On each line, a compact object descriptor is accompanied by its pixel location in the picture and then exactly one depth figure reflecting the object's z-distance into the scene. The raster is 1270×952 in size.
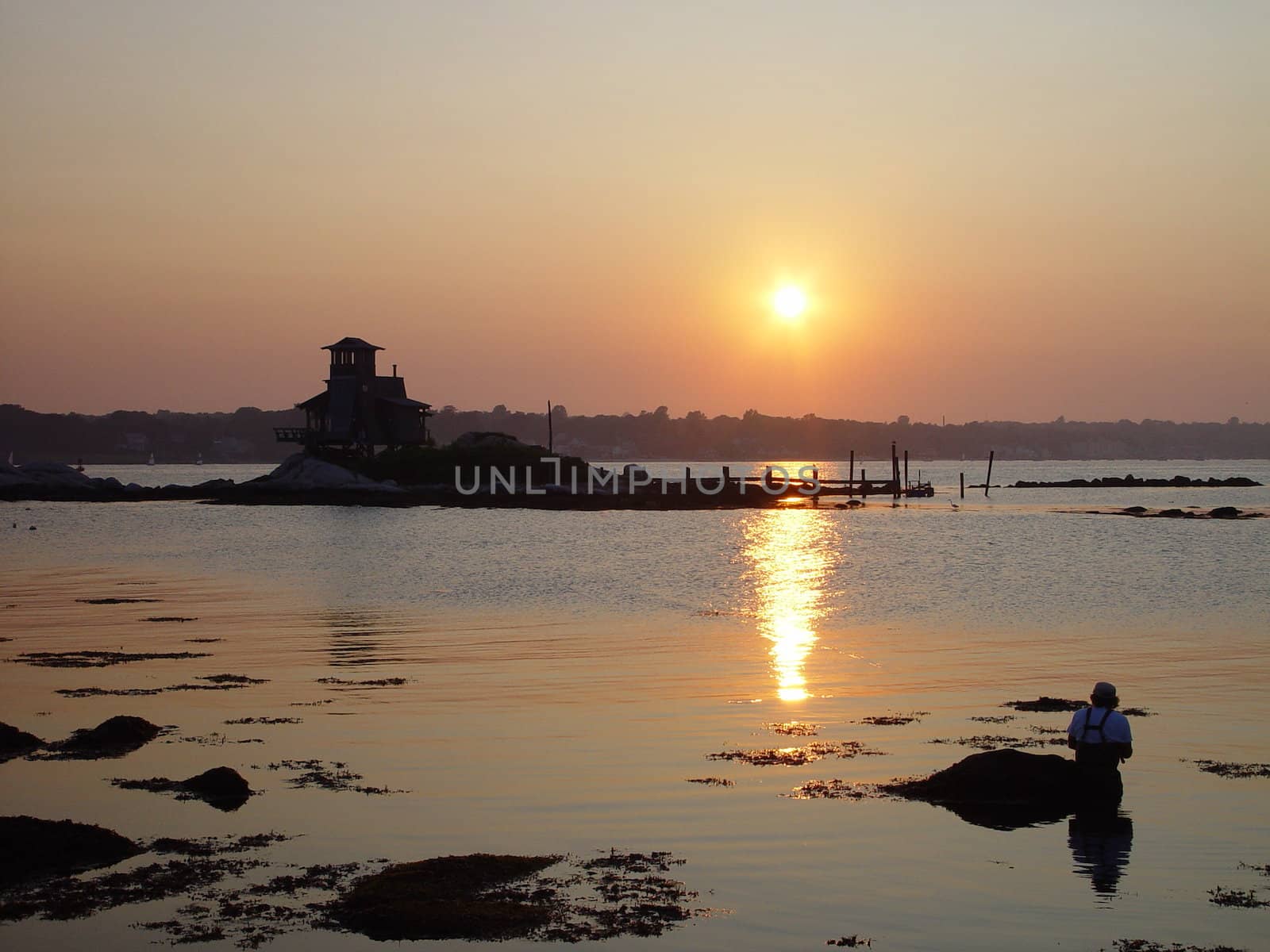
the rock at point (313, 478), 108.56
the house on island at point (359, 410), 111.88
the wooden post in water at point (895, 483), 130.55
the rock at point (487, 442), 121.38
